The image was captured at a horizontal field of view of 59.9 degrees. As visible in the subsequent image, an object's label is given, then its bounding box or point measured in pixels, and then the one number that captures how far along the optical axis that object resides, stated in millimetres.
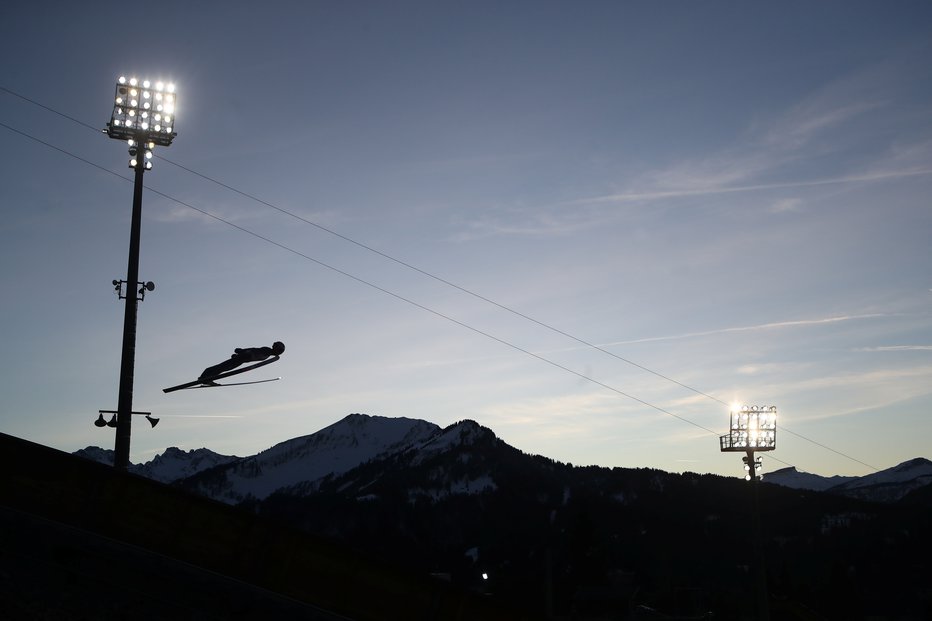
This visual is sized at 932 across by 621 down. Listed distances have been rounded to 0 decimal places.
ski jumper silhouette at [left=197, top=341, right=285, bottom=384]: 18578
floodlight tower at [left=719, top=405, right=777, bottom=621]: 50781
